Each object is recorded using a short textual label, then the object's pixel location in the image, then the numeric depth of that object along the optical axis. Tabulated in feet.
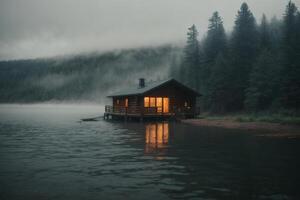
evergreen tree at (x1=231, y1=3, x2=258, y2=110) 173.06
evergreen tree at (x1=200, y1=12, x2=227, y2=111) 185.47
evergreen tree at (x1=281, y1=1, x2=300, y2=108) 135.54
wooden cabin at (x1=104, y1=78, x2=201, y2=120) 133.80
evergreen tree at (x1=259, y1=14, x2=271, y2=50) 200.64
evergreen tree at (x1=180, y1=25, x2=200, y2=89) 215.72
